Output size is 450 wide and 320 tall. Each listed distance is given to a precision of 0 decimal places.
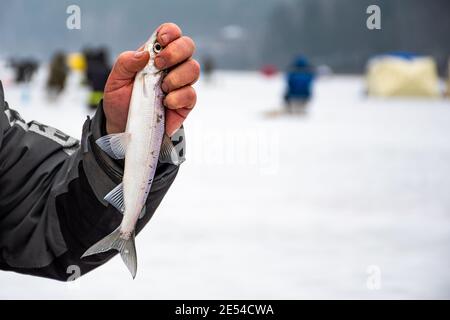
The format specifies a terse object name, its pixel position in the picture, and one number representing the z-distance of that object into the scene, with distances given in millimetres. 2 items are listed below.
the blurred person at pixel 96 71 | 15180
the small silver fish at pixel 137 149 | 1319
